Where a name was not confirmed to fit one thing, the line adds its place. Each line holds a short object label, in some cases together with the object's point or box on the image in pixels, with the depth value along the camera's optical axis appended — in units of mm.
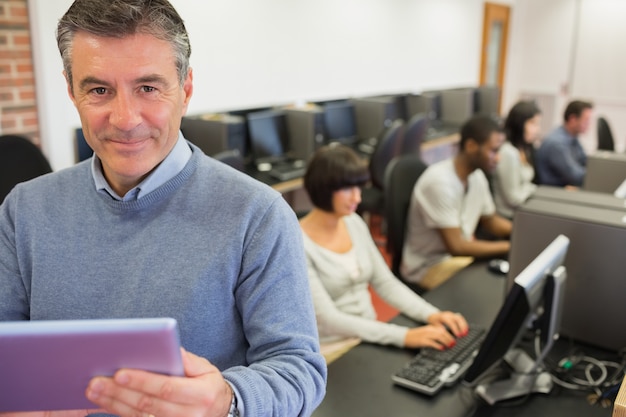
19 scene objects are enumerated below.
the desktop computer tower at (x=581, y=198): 1909
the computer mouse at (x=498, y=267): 2289
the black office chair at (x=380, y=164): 4090
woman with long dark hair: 3645
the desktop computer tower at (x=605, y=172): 2895
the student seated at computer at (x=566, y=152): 3975
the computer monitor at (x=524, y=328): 1367
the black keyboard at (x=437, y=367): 1473
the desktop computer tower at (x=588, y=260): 1722
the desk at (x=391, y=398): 1395
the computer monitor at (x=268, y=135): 4113
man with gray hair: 869
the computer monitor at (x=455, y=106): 6555
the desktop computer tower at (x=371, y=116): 5215
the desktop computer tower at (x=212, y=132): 3750
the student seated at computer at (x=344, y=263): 1813
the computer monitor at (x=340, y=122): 4903
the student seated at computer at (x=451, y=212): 2572
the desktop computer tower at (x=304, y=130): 4336
